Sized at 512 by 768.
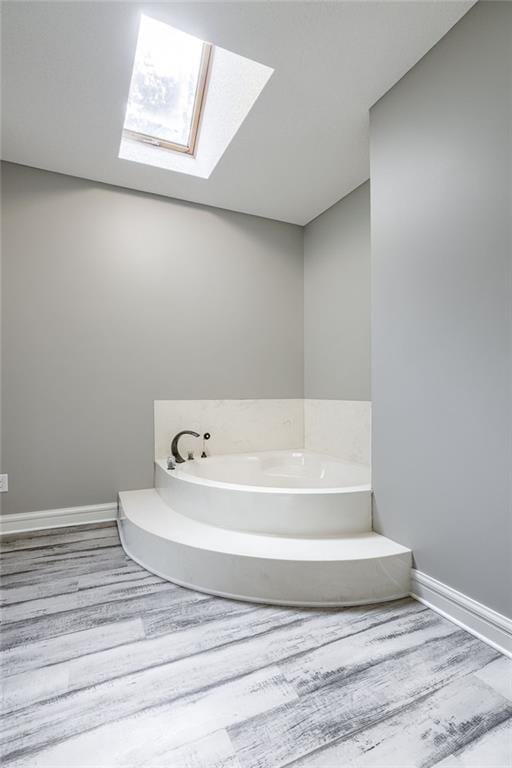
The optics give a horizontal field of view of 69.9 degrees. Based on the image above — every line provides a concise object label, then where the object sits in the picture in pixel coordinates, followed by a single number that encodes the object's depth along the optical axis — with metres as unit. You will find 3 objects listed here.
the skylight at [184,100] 2.06
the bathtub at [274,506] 1.93
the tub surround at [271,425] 2.84
